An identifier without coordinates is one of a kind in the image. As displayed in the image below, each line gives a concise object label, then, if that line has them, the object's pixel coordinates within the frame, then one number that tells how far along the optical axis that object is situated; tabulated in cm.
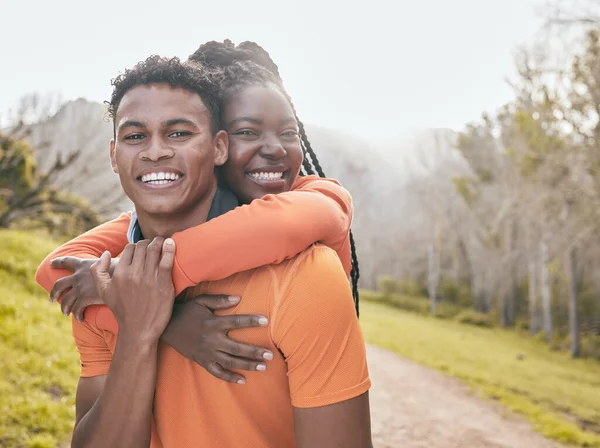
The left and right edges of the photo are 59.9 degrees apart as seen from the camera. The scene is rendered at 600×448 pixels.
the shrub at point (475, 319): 2745
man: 136
